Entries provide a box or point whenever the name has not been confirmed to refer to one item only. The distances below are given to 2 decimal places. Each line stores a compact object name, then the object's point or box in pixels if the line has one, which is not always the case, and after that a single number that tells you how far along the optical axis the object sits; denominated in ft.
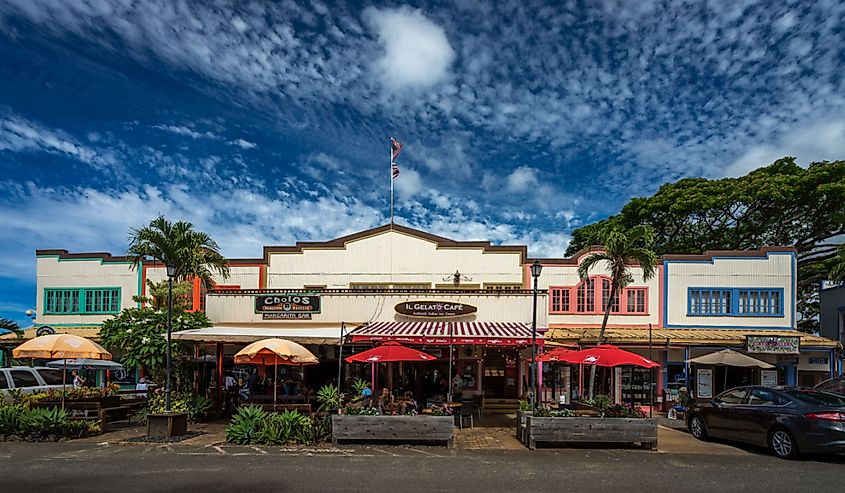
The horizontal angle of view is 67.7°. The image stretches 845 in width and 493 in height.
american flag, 84.69
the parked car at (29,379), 56.59
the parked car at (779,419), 36.91
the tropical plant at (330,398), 45.74
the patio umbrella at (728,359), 63.82
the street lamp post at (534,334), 45.83
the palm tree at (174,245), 58.08
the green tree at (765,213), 96.63
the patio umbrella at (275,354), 49.24
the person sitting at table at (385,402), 45.06
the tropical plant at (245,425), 43.60
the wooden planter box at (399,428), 43.29
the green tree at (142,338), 58.18
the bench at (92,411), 48.80
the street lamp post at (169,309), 47.16
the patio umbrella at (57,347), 49.65
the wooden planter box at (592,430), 43.39
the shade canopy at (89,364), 78.44
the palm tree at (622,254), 60.64
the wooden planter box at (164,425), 45.57
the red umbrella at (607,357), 49.44
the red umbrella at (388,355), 49.93
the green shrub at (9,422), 44.86
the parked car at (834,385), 54.19
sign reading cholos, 67.97
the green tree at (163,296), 67.51
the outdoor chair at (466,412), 54.80
